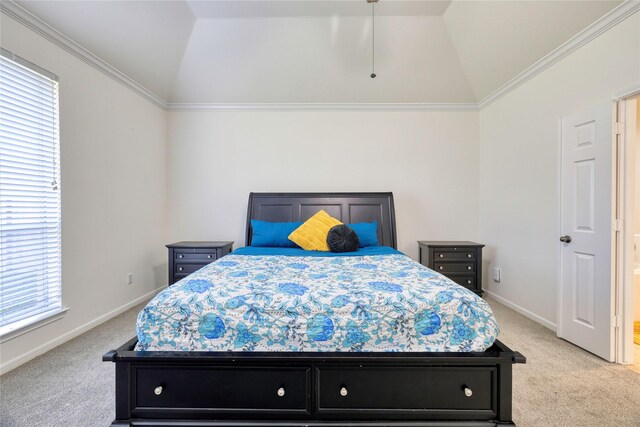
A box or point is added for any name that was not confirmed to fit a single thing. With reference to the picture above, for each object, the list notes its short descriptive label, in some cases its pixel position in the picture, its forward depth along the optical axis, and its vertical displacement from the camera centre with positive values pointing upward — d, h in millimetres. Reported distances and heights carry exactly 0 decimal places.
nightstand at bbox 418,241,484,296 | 3648 -657
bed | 1506 -895
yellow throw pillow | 3314 -272
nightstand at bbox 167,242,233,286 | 3574 -595
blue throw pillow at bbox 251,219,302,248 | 3529 -291
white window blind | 2166 +118
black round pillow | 3178 -334
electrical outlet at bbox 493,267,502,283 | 3817 -858
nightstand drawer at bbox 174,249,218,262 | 3582 -568
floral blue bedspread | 1554 -620
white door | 2324 -188
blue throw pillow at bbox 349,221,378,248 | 3529 -284
